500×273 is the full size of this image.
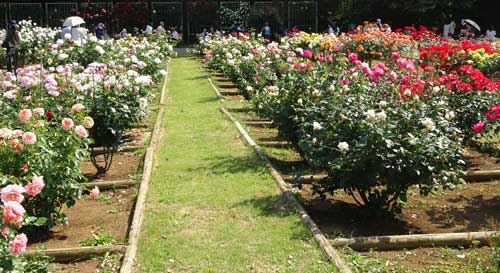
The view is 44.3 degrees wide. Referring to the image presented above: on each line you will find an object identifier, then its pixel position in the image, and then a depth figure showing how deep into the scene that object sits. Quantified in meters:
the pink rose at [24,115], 4.90
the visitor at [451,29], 31.98
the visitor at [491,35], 28.89
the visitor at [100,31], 25.35
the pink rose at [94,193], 5.22
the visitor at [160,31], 21.24
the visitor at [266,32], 28.55
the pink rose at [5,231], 3.17
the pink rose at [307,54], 8.43
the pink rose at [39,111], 5.33
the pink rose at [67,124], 5.08
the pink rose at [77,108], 5.58
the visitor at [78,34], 15.77
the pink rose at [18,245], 3.07
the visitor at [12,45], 17.36
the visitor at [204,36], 24.88
